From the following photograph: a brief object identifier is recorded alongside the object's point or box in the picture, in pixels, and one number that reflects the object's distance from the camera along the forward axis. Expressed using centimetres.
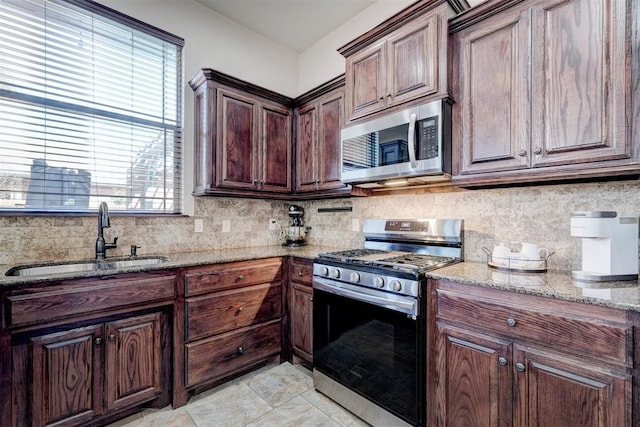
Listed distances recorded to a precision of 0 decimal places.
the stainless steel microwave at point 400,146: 175
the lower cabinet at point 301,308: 232
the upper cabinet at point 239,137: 240
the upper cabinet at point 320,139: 251
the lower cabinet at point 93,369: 150
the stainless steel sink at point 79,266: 177
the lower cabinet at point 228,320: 198
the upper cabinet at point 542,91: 127
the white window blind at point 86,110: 187
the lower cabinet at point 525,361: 107
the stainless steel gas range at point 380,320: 157
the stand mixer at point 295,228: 299
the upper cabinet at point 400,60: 176
